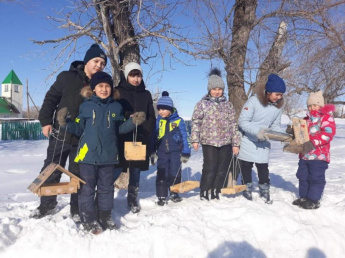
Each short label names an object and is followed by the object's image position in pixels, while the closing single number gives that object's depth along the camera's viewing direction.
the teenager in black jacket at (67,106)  3.20
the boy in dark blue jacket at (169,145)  4.22
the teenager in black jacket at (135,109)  3.66
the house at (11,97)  57.25
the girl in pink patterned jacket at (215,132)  4.00
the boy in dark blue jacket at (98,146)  3.00
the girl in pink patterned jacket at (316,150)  3.83
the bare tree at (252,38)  6.03
